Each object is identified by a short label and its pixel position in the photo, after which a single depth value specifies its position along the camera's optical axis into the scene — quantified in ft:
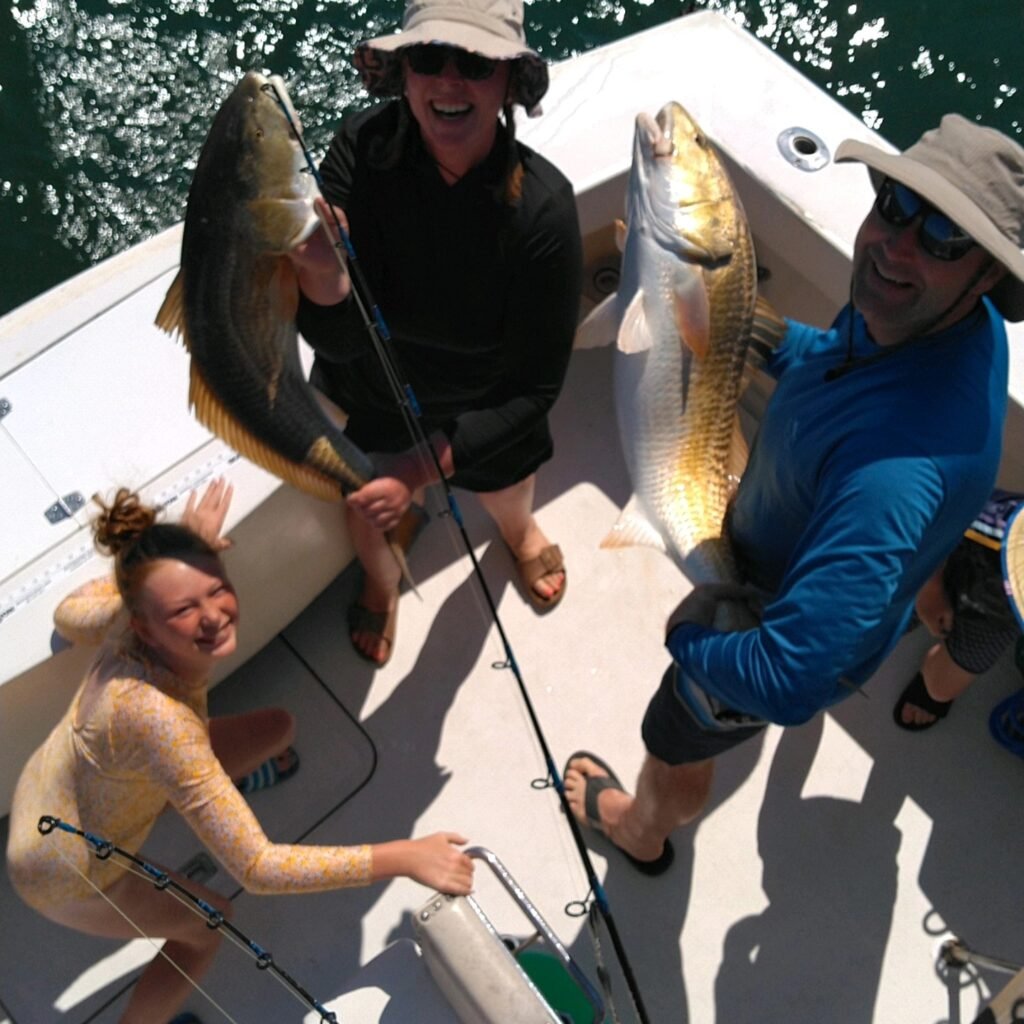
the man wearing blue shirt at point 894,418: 4.74
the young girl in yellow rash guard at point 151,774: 6.40
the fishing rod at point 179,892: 6.43
